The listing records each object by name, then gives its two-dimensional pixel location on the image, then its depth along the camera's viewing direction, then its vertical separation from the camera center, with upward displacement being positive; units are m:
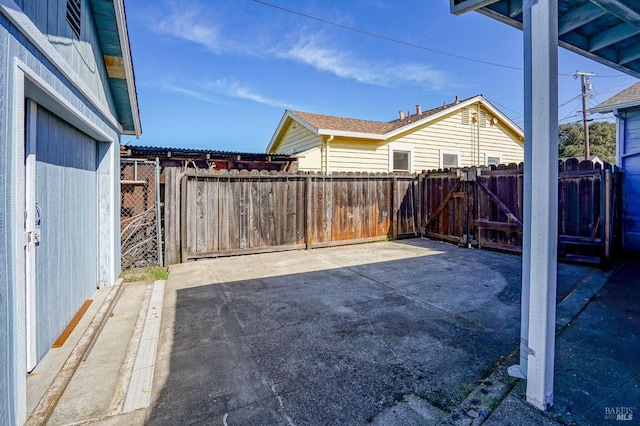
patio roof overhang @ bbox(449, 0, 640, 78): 2.42 +1.66
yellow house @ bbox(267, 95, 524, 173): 9.44 +2.44
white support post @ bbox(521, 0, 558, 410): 1.88 +0.08
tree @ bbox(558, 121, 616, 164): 23.06 +5.39
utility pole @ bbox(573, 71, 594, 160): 17.28 +7.27
